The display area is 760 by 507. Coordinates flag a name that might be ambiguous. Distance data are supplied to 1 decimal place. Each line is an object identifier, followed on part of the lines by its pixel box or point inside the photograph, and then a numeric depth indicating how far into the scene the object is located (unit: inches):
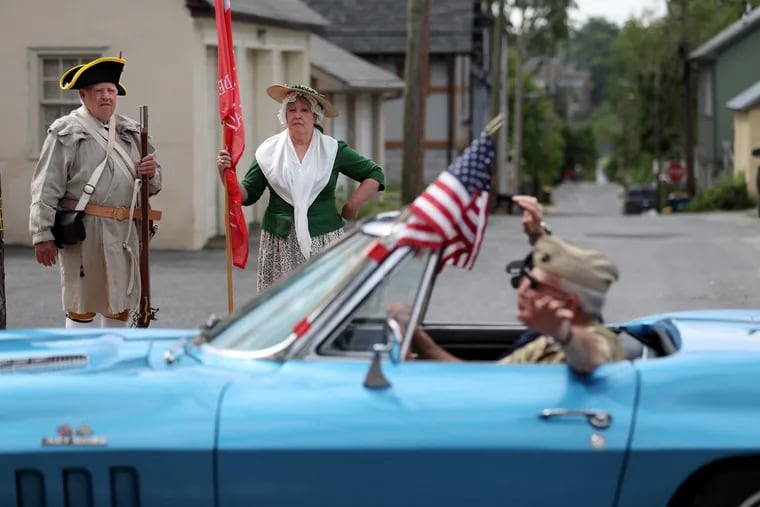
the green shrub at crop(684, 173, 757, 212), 1560.0
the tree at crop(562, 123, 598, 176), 5216.5
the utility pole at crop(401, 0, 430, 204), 984.9
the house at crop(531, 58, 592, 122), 4768.7
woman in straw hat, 296.4
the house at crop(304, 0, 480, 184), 1565.0
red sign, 2410.2
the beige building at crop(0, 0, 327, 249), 766.5
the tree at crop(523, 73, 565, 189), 3280.0
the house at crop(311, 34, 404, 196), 1127.6
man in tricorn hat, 296.7
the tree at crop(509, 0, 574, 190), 2522.1
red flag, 313.0
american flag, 173.6
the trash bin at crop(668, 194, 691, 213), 1998.0
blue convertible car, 163.6
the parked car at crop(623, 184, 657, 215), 2448.3
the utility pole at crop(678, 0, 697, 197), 1988.1
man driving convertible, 169.0
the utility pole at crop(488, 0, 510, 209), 1847.9
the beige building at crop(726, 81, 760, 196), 1621.6
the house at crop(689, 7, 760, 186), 1929.1
